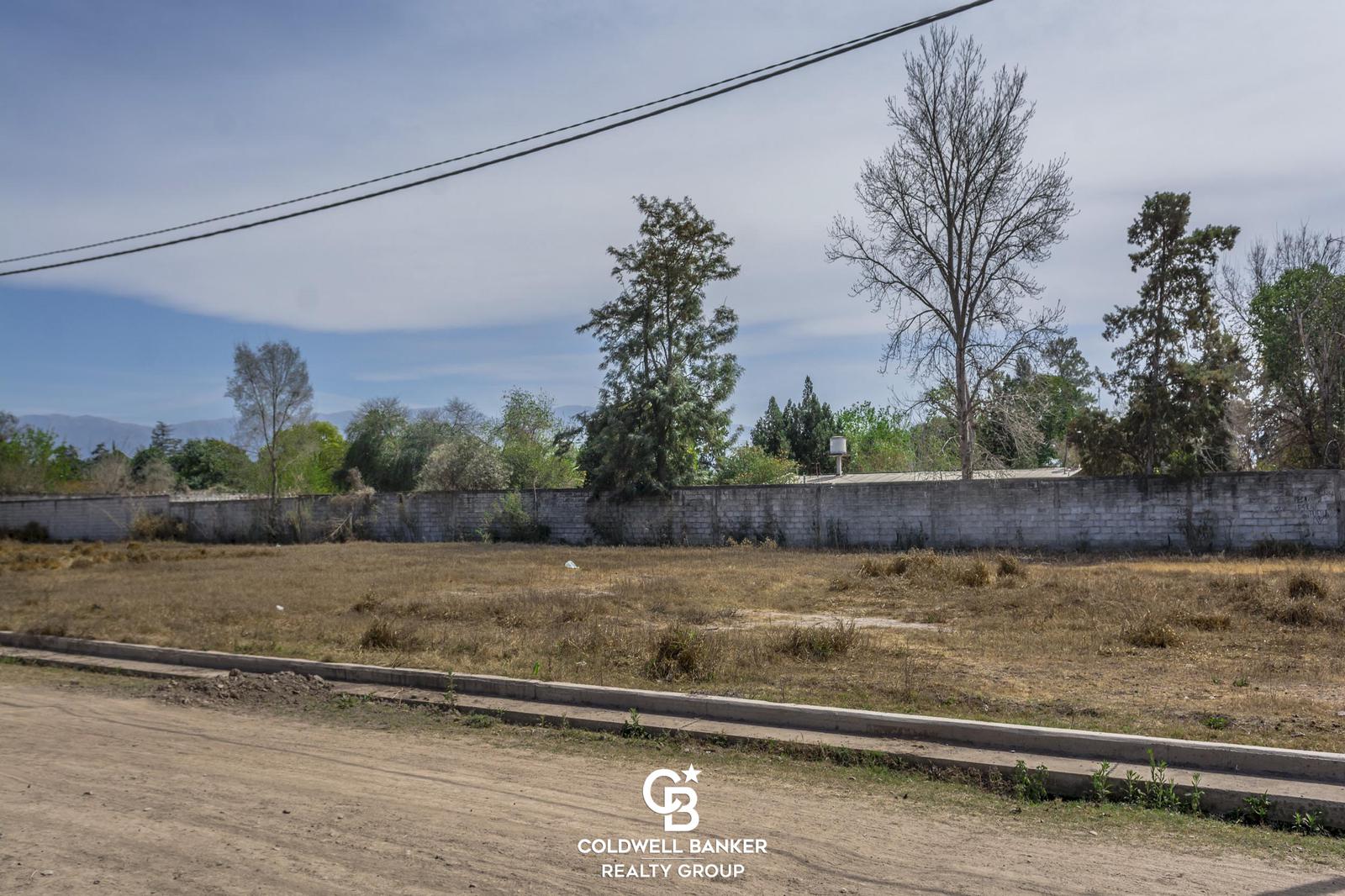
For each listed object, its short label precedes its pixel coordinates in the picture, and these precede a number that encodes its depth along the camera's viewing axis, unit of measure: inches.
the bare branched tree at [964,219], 1235.2
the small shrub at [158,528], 1648.6
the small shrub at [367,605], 611.5
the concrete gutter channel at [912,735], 243.4
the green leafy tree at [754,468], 1983.3
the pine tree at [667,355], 1318.9
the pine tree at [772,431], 2721.5
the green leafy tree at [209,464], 3088.1
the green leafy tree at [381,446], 2400.3
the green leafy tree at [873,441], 2386.8
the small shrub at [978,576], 690.8
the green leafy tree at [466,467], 1685.5
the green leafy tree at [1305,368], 1187.9
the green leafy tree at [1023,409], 1263.5
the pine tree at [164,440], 3429.4
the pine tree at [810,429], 2650.1
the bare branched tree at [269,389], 1996.8
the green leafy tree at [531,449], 1764.3
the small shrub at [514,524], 1375.5
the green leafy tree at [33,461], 2420.0
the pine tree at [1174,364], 1023.6
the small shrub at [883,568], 762.2
